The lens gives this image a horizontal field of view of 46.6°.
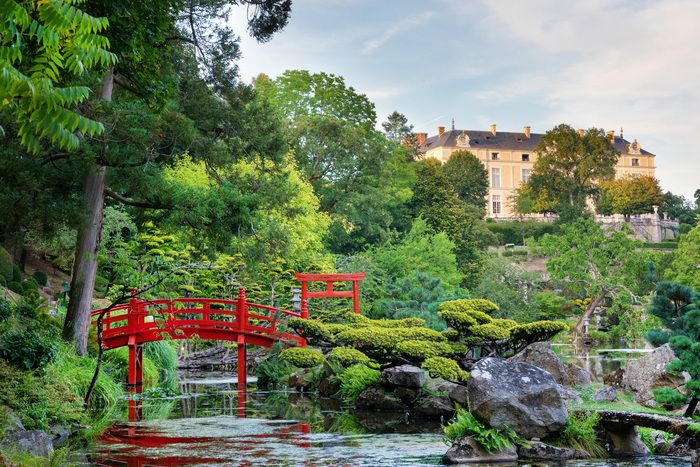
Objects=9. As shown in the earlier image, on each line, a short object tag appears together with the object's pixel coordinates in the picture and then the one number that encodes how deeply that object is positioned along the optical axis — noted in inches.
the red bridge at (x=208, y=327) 778.2
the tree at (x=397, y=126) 2154.3
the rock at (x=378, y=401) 631.8
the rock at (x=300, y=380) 803.4
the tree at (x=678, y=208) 2586.1
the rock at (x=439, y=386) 617.3
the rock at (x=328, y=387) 738.8
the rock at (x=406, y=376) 620.7
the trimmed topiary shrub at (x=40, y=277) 1126.4
